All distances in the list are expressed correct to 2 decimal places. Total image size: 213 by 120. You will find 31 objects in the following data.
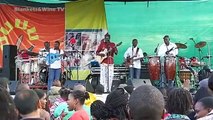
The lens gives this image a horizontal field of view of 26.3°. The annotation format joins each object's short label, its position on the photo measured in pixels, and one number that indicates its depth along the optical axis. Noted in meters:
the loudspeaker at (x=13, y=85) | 12.46
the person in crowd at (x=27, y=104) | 3.38
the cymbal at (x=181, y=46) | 14.08
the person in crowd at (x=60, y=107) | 5.96
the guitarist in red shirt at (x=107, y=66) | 13.50
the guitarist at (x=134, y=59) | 14.16
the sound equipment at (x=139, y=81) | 12.80
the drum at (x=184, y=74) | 14.24
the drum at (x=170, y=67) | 13.45
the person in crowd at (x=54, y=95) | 7.45
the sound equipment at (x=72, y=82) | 12.60
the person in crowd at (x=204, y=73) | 13.55
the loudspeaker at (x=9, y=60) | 14.16
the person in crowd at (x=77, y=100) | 5.49
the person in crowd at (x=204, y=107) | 4.14
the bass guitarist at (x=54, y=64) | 13.80
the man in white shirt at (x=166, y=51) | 13.60
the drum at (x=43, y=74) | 14.77
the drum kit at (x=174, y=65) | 13.48
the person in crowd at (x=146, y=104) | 2.50
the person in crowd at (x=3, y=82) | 5.63
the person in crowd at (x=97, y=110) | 3.97
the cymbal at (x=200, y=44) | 14.78
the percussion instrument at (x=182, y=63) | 14.52
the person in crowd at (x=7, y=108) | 2.48
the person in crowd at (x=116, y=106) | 3.82
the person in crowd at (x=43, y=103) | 5.11
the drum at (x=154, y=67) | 13.55
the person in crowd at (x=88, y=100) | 6.31
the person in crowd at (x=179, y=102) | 4.04
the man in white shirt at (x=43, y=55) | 14.58
